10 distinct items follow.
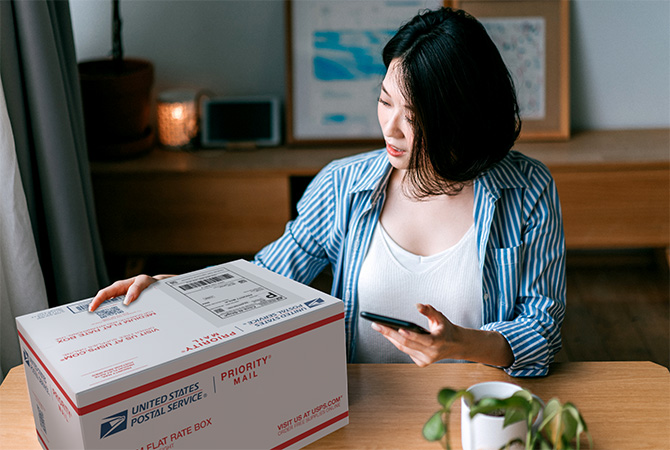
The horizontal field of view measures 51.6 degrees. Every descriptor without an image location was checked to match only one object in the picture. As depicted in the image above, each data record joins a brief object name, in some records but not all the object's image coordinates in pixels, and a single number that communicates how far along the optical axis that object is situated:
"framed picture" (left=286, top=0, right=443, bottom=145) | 2.69
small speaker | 2.77
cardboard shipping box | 0.78
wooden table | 0.96
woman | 1.16
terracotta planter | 2.44
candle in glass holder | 2.70
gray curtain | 1.72
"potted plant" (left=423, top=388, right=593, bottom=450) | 0.73
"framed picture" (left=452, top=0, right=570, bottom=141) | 2.73
